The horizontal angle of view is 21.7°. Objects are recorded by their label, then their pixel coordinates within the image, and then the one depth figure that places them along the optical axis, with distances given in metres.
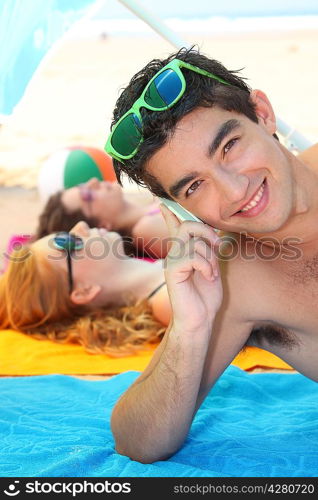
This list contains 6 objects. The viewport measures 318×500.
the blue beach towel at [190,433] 2.15
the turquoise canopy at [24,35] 2.79
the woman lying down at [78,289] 3.63
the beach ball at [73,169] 4.31
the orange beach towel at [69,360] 3.19
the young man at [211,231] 2.04
